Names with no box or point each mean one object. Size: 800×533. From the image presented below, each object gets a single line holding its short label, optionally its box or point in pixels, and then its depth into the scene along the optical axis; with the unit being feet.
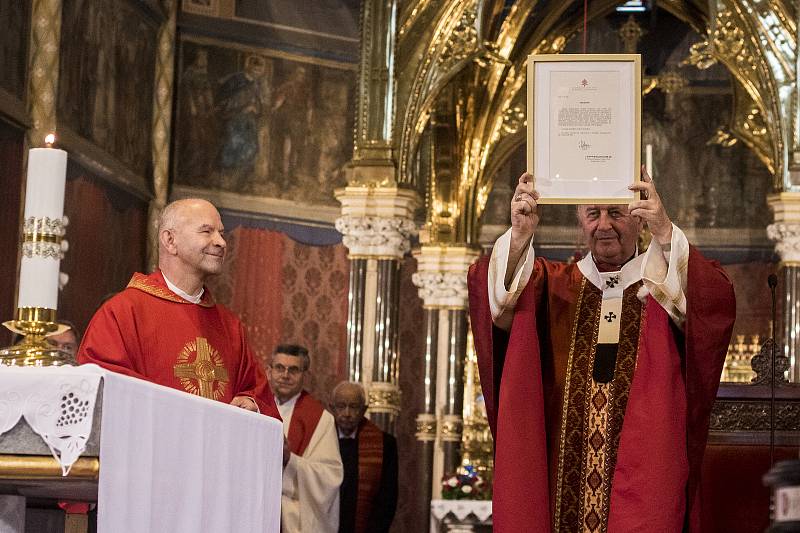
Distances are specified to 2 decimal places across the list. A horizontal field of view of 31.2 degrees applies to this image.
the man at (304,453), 27.66
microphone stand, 22.76
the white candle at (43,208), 12.89
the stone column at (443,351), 49.26
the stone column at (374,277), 40.14
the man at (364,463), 32.86
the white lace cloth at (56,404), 11.65
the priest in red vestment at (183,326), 17.90
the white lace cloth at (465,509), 32.63
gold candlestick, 12.73
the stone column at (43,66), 38.70
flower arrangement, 34.76
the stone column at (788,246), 40.16
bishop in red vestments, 16.92
